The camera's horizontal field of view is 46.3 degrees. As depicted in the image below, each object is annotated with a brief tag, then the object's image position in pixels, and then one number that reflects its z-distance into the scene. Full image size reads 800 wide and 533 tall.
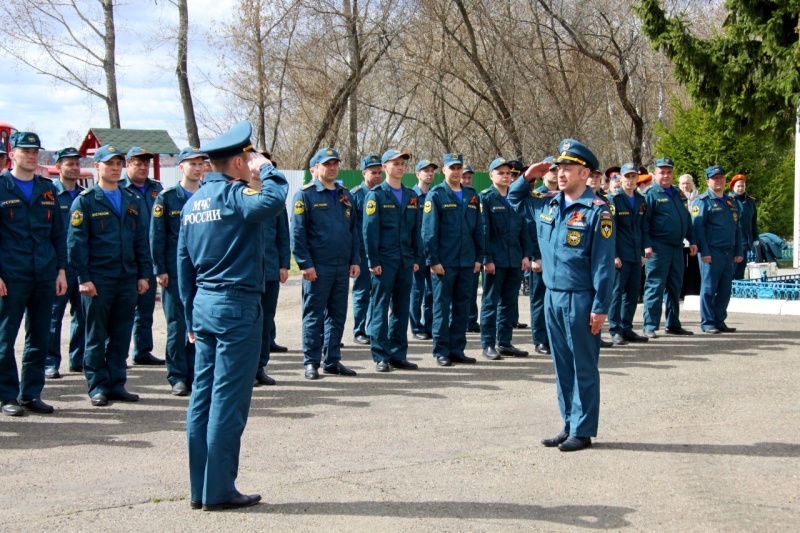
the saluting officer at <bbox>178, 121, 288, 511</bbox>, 5.21
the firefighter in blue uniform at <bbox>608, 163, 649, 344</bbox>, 11.78
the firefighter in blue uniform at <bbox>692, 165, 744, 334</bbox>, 12.54
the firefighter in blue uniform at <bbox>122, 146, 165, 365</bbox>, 9.26
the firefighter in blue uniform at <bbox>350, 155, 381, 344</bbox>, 12.02
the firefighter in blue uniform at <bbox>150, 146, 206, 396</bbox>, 8.75
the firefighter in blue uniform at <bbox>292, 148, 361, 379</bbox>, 9.45
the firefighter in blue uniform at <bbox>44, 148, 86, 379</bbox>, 9.83
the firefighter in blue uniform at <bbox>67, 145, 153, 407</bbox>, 8.27
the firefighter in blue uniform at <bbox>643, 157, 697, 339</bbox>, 12.17
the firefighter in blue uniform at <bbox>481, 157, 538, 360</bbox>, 10.59
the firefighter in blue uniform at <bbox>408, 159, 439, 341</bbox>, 12.02
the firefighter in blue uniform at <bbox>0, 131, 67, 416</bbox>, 7.73
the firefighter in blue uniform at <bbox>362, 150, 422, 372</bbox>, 9.94
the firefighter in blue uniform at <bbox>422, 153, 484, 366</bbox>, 10.14
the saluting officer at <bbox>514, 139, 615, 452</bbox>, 6.57
